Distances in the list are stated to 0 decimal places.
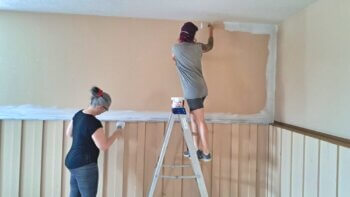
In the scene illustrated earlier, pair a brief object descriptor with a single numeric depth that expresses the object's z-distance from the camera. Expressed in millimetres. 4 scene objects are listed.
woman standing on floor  2352
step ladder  2488
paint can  2527
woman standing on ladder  2514
